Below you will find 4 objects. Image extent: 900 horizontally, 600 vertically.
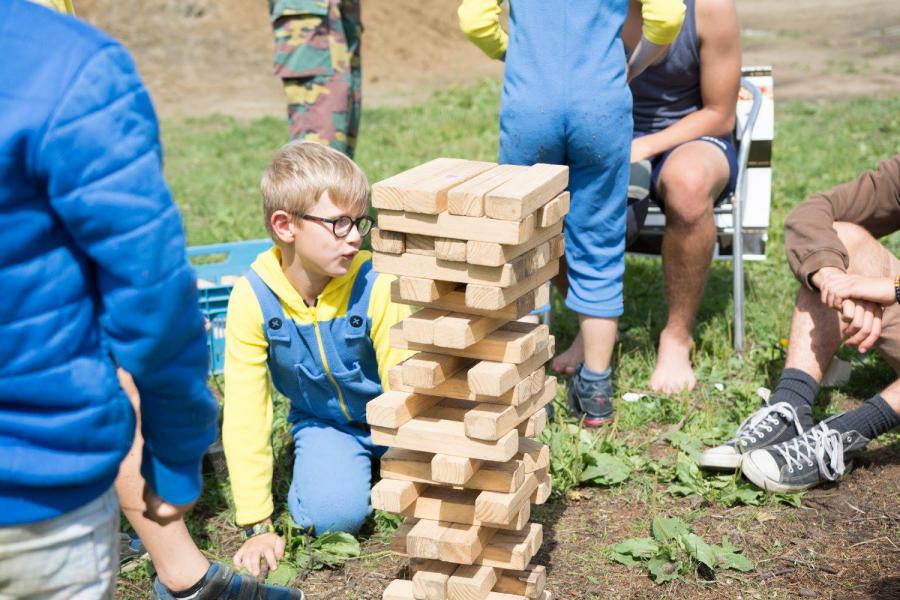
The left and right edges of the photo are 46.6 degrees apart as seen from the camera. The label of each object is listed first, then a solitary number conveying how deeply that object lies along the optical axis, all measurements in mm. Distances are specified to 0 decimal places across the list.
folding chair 4586
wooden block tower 2465
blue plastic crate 4480
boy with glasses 3102
